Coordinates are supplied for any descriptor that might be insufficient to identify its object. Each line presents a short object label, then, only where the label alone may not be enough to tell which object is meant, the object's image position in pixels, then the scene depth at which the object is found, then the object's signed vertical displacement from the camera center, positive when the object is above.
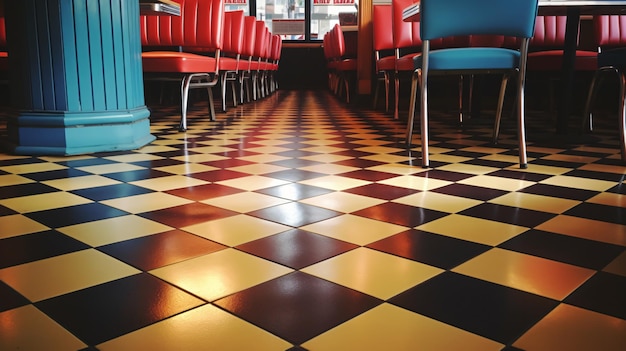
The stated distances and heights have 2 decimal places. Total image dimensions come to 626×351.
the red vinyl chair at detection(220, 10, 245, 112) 5.32 +0.39
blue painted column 2.65 +0.01
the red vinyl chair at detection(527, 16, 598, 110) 3.82 +0.13
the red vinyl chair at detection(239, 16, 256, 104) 6.30 +0.43
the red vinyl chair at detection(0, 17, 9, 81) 3.95 +0.23
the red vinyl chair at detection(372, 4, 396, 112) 5.04 +0.39
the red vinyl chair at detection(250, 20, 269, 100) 6.90 +0.33
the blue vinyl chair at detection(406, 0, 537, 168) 2.43 +0.18
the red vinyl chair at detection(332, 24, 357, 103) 6.46 +0.15
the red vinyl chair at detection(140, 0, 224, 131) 3.62 +0.29
